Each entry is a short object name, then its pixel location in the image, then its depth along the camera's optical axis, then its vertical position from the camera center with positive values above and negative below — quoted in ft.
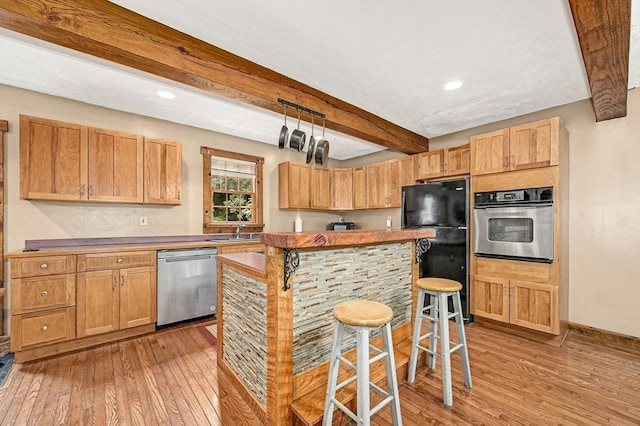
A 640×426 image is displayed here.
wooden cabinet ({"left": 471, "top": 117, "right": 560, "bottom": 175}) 9.03 +2.34
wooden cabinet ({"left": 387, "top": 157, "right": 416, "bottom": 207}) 14.01 +1.90
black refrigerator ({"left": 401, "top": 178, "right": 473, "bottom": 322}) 11.07 -0.54
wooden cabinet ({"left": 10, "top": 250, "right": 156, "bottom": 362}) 7.81 -2.78
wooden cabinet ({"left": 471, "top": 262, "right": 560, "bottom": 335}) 8.93 -3.22
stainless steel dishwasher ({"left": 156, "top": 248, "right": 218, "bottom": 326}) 10.06 -2.80
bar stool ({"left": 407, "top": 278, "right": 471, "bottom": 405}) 6.16 -2.89
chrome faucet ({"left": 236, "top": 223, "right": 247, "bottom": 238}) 13.64 -0.82
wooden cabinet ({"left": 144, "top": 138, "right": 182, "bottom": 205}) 10.71 +1.70
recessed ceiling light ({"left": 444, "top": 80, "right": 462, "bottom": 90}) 8.41 +4.07
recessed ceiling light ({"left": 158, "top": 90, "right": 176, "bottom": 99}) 9.30 +4.18
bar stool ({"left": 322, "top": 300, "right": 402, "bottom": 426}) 4.35 -2.48
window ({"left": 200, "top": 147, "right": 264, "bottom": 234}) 13.15 +1.15
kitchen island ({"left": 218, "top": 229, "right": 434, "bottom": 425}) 5.02 -2.04
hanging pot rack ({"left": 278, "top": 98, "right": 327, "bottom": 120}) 7.98 +3.27
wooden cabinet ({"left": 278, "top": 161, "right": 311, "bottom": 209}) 15.25 +1.58
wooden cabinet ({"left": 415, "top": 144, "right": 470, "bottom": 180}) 11.77 +2.32
